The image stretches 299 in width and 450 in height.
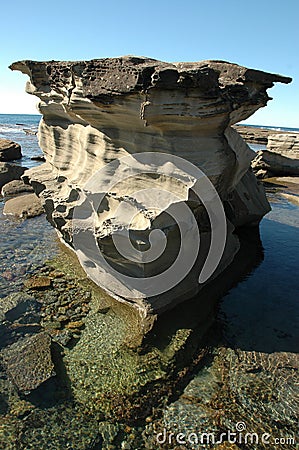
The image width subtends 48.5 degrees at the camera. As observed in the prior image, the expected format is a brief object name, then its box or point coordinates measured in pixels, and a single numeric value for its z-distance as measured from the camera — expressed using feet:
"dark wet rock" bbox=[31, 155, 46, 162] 83.32
